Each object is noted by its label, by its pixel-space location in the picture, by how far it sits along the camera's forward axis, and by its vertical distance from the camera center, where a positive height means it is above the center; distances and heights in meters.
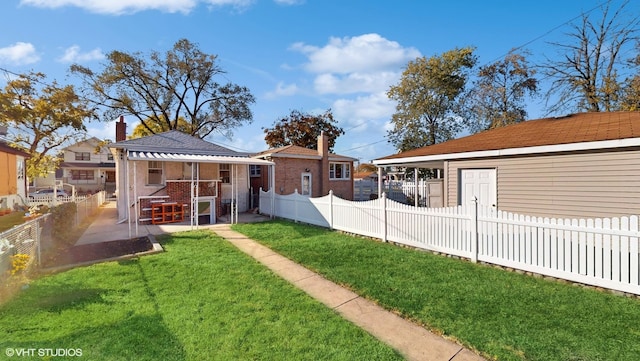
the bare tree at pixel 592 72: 19.22 +7.19
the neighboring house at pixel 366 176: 51.63 +0.01
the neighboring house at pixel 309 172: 18.45 +0.33
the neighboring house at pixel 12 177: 14.71 +0.25
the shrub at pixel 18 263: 5.09 -1.44
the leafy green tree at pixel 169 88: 27.37 +9.26
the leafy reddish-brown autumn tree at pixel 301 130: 35.31 +5.68
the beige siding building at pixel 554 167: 6.46 +0.18
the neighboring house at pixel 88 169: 40.19 +1.57
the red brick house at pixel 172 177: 13.05 +0.07
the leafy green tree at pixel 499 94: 25.05 +7.18
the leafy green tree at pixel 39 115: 21.33 +5.03
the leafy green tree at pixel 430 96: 27.23 +7.51
